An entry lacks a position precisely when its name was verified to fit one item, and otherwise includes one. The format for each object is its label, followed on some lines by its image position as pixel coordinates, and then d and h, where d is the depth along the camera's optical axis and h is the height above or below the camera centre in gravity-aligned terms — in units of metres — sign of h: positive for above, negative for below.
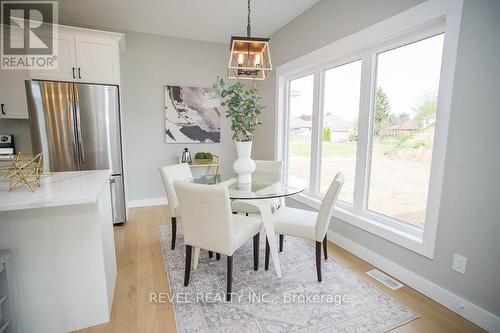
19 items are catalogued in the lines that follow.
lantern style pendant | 2.05 +0.67
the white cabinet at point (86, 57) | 2.98 +0.90
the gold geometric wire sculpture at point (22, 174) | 1.46 -0.26
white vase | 2.45 -0.30
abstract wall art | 4.13 +0.31
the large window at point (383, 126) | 1.94 +0.10
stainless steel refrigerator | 2.86 +0.08
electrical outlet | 1.71 -0.86
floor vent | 2.06 -1.21
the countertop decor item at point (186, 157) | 4.06 -0.39
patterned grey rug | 1.64 -1.23
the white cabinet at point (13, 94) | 3.00 +0.44
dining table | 2.04 -0.49
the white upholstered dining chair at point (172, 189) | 2.57 -0.57
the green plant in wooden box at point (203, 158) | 4.11 -0.40
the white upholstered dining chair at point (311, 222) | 1.95 -0.74
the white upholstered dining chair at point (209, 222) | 1.72 -0.64
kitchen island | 1.42 -0.76
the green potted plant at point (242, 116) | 2.20 +0.16
